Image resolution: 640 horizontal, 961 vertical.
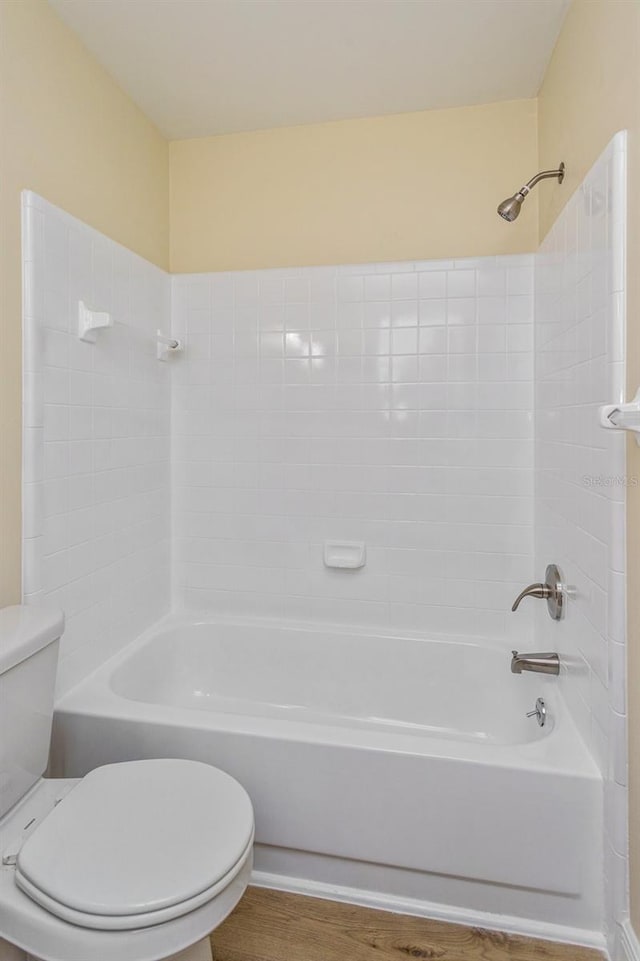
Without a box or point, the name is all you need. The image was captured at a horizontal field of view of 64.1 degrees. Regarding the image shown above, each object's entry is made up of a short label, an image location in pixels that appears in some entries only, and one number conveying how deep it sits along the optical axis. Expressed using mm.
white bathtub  1267
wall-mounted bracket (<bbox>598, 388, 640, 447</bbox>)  957
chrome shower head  1578
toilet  924
